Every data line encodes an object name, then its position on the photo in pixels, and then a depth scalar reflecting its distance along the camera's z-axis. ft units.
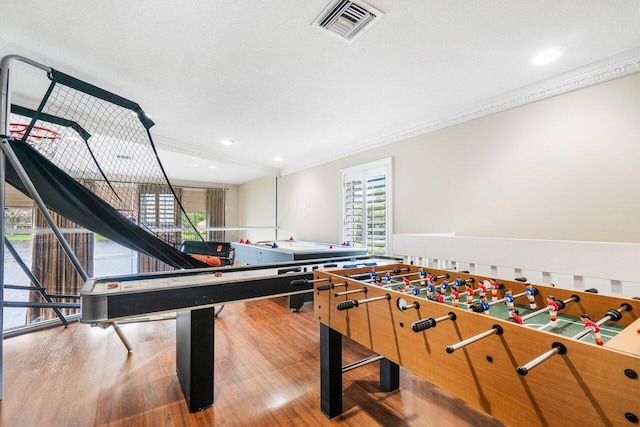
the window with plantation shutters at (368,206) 11.48
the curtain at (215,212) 16.97
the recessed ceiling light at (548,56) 5.95
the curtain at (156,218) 13.10
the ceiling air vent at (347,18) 4.86
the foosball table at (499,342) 2.25
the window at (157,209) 13.28
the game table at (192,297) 4.56
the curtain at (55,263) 10.65
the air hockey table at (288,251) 10.82
